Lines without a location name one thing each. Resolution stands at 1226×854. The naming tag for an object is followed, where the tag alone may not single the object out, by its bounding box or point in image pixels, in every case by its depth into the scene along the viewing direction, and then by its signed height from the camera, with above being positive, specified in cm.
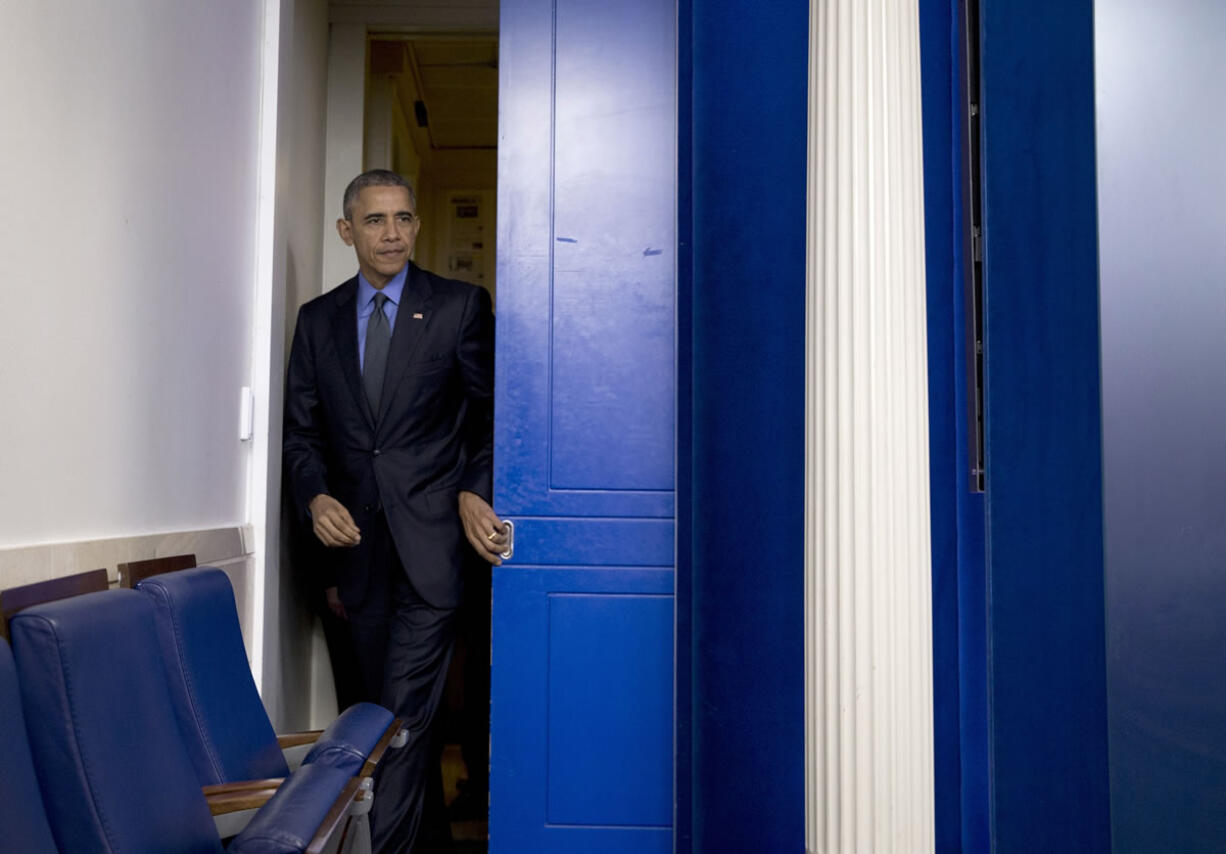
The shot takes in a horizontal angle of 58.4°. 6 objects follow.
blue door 321 +15
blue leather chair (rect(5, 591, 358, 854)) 140 -38
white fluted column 183 +4
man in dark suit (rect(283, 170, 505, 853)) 326 +8
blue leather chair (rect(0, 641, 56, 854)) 122 -36
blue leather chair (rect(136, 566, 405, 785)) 194 -43
